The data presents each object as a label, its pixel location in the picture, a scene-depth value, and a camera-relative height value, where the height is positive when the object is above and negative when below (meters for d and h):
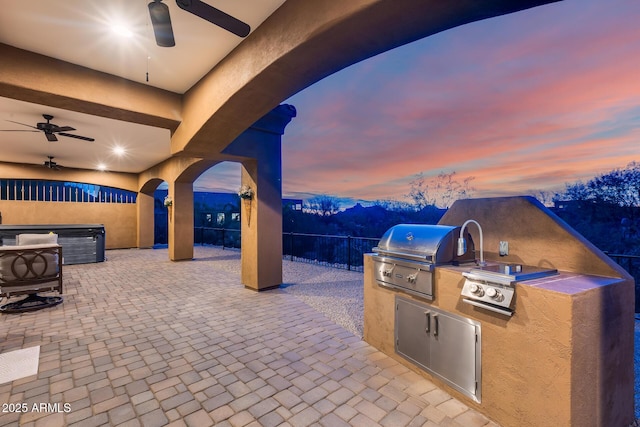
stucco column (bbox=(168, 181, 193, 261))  8.88 -0.33
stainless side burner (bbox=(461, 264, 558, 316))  1.77 -0.51
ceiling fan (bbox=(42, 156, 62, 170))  8.86 +1.59
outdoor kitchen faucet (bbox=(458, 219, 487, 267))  2.23 -0.28
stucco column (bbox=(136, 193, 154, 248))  12.30 -0.40
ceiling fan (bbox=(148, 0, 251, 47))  1.92 +1.49
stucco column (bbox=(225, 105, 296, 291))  5.35 +0.20
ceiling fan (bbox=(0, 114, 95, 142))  5.02 +1.59
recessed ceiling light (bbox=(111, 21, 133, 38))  2.72 +1.92
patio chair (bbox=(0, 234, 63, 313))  4.07 -0.99
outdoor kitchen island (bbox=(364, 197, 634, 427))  1.55 -0.80
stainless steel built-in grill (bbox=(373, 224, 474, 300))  2.37 -0.41
